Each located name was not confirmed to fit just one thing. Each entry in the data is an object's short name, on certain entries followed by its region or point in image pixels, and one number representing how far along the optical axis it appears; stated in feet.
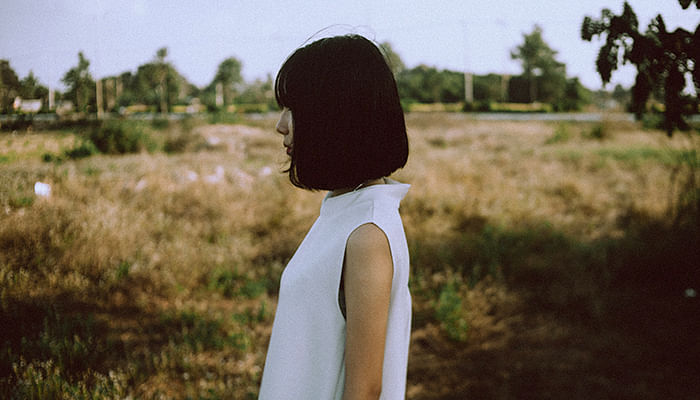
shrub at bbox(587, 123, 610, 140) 47.26
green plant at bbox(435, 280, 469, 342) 11.96
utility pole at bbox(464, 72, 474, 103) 75.46
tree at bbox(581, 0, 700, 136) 5.67
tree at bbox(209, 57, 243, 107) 57.17
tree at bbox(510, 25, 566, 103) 69.05
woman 3.28
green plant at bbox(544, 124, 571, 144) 44.68
